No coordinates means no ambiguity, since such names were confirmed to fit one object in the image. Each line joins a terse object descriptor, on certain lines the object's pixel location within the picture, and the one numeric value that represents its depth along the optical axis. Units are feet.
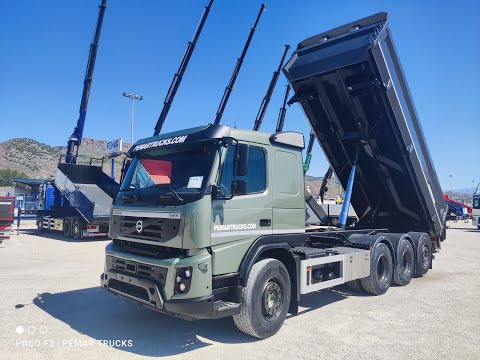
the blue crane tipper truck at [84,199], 49.78
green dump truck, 14.42
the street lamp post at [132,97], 113.50
